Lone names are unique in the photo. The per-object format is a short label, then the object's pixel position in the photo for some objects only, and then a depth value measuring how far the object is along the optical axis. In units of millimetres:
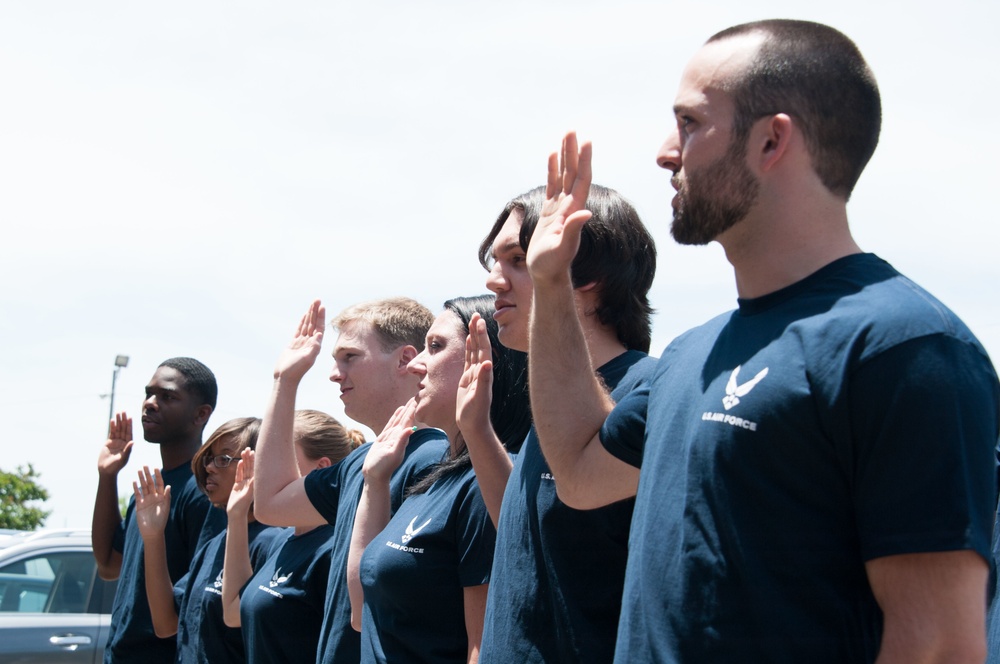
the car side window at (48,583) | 8539
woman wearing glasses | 5680
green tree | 30531
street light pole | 27959
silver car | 8305
